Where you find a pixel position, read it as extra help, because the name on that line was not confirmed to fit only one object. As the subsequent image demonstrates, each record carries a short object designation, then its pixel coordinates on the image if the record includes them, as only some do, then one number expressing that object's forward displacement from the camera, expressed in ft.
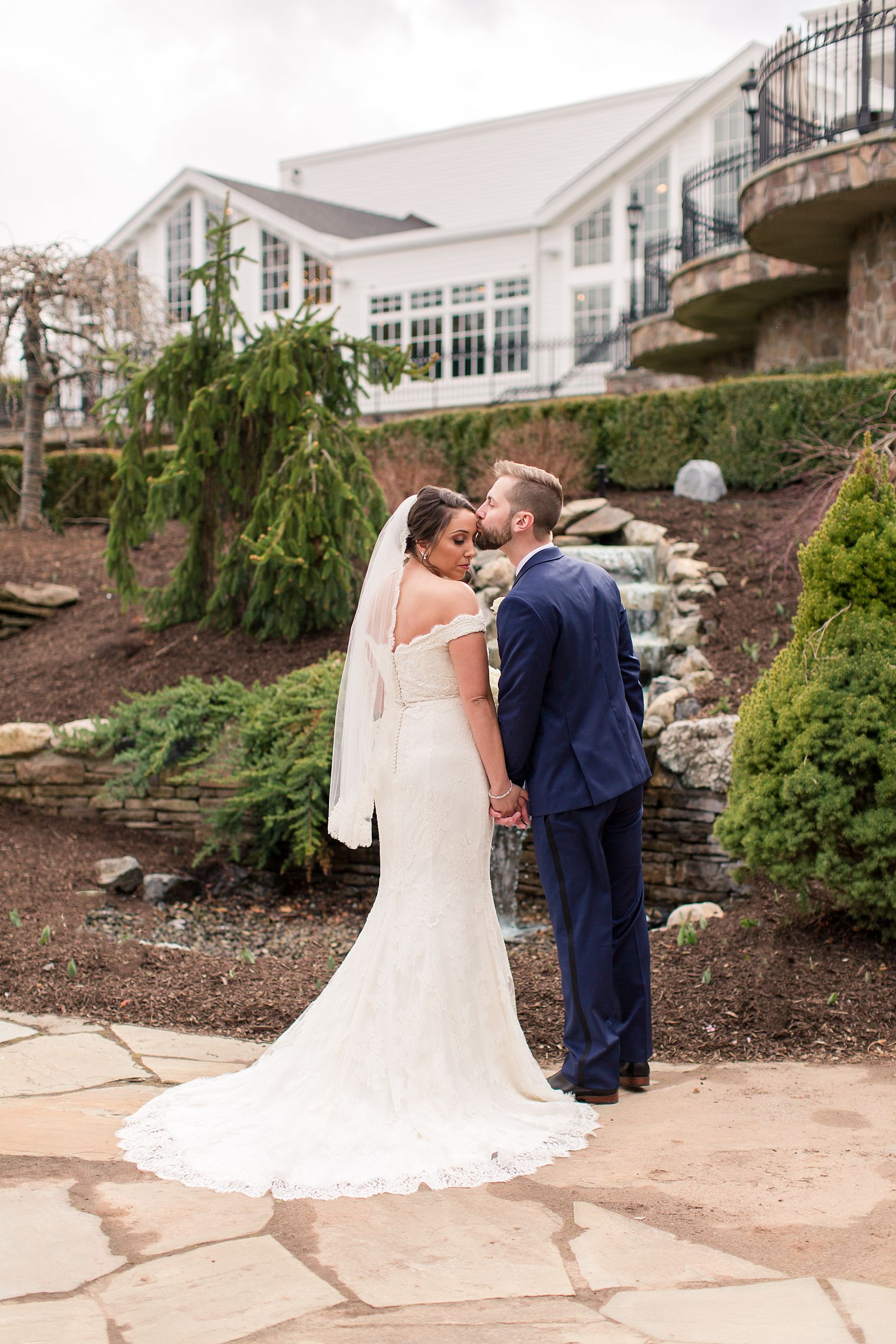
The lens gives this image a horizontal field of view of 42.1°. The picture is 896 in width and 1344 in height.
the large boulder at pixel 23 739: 27.22
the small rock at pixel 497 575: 34.68
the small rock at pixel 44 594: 39.45
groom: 12.44
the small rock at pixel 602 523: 37.17
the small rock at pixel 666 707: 25.91
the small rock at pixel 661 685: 28.09
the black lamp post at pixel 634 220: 67.67
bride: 11.37
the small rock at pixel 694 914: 20.22
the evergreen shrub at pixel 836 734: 15.10
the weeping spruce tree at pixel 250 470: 31.01
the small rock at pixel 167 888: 22.91
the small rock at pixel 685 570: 33.35
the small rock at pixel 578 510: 38.40
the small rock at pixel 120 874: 22.62
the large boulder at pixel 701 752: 23.91
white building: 84.38
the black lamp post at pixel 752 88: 45.71
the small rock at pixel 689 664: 29.04
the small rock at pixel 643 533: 36.22
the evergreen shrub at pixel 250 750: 23.32
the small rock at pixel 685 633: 30.68
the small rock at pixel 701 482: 39.27
